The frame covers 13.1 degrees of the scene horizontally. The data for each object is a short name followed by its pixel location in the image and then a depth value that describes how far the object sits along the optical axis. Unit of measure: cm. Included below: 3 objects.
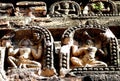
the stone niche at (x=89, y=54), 582
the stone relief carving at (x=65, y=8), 705
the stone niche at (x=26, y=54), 588
